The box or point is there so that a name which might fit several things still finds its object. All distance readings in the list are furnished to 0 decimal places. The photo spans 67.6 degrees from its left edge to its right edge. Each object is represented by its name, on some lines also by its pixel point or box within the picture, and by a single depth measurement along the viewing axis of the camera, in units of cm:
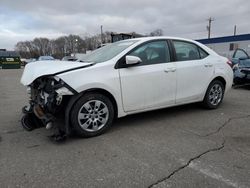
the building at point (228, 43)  2415
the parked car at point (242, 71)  683
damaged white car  288
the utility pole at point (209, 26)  4271
